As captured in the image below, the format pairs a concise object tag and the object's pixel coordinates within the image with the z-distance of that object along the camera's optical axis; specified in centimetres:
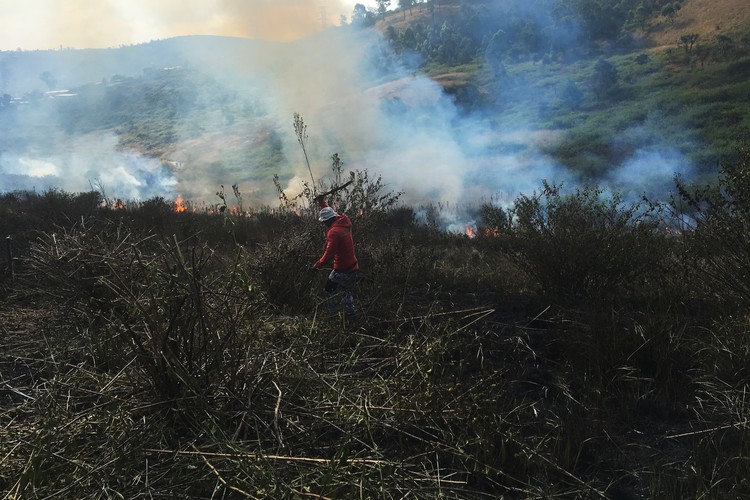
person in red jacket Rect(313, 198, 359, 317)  513
